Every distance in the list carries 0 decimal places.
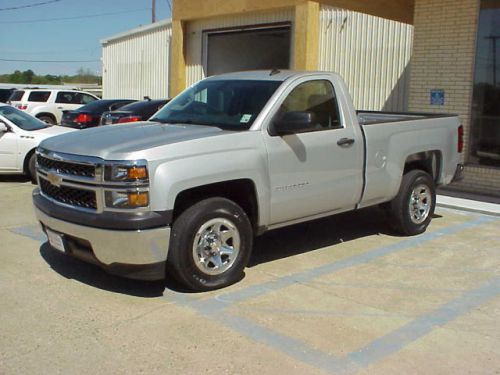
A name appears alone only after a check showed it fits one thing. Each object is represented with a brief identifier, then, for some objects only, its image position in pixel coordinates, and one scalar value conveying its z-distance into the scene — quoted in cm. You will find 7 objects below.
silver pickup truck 471
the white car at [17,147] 1095
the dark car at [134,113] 1330
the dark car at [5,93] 2700
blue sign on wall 1057
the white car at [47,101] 2323
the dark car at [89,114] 1655
